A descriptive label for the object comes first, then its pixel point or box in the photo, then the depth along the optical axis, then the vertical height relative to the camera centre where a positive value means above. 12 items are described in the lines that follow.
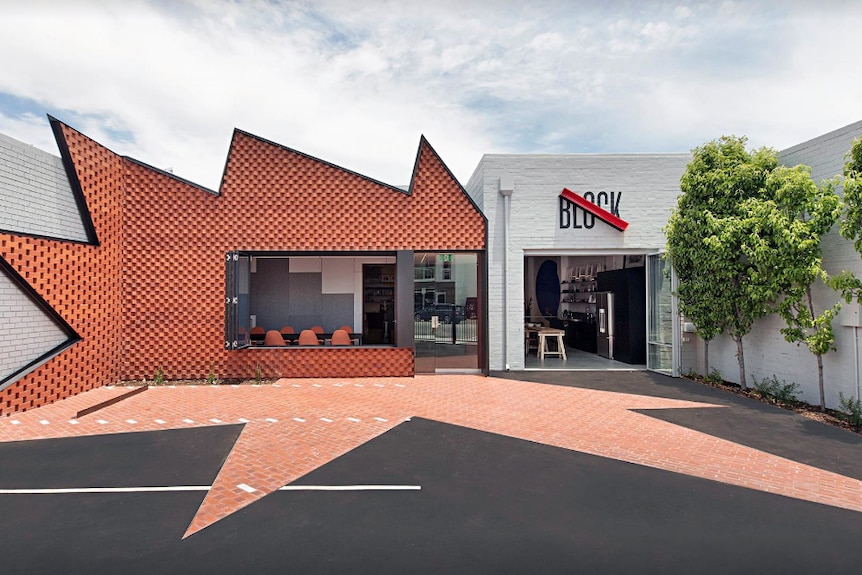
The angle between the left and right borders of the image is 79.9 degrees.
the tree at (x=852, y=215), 6.81 +1.22
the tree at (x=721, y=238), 8.79 +1.22
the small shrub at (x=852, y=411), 7.06 -1.51
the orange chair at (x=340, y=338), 11.30 -0.71
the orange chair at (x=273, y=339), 11.35 -0.74
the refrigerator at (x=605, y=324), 13.73 -0.51
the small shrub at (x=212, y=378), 10.23 -1.44
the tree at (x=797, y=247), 7.59 +0.90
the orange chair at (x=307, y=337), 11.29 -0.70
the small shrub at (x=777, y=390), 8.61 -1.46
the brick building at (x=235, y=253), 9.23 +1.09
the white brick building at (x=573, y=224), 11.59 +1.86
